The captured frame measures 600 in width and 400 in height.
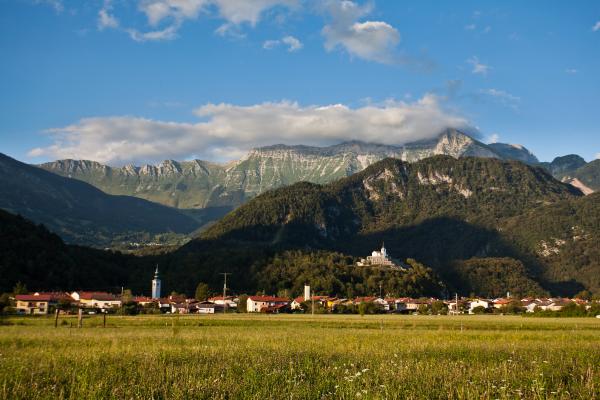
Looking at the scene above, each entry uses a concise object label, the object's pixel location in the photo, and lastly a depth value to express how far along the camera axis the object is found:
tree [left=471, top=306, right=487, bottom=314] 161.24
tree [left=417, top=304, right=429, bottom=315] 151.10
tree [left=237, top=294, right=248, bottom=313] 156.50
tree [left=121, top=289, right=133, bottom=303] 143.56
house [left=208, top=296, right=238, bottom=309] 172.89
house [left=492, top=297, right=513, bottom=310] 187.84
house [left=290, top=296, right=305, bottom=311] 155.62
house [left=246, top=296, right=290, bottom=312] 152.38
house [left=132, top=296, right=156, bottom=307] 147.93
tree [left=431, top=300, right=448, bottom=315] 155.25
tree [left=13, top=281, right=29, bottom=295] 132.38
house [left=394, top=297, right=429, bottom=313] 171.00
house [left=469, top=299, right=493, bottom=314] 170.89
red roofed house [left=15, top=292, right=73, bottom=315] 116.69
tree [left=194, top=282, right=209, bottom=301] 183.50
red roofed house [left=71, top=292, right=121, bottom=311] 143.25
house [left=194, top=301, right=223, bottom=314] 150.38
